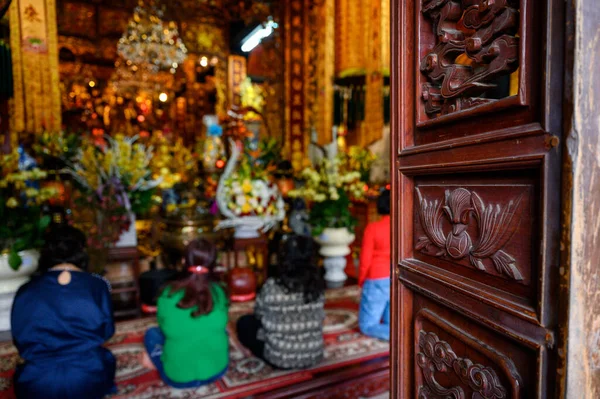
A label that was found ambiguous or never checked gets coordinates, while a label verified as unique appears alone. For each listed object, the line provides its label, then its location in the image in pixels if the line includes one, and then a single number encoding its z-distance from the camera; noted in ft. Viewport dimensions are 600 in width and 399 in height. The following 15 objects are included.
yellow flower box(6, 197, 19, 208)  9.70
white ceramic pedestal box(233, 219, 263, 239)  12.03
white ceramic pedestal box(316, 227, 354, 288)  13.25
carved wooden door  1.62
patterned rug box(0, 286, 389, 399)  6.73
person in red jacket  9.05
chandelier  19.07
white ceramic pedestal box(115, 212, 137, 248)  10.47
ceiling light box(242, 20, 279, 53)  21.99
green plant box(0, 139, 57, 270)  8.97
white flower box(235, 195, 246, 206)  11.96
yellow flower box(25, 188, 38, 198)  10.43
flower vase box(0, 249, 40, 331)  8.83
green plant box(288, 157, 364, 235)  13.50
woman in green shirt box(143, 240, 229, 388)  6.59
